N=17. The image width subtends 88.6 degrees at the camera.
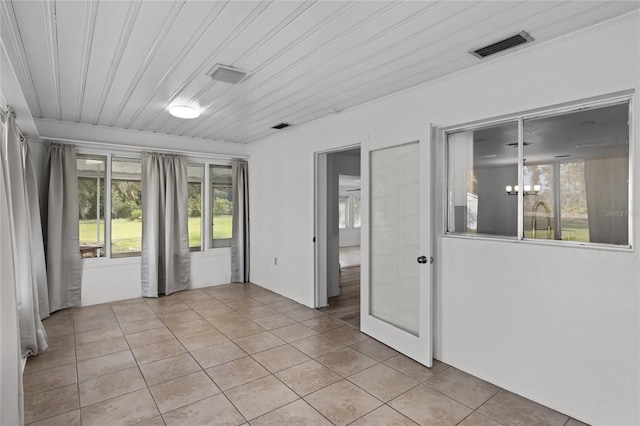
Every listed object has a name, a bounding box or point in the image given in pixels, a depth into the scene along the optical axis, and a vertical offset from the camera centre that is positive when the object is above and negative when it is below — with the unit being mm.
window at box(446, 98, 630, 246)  2180 +247
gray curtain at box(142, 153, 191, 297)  5215 -244
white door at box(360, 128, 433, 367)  3002 -354
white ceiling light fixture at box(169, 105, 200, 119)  3754 +1152
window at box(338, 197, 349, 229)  12641 -97
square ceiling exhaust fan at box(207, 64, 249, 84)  2781 +1197
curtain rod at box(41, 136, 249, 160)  4708 +990
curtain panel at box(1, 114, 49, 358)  2807 -409
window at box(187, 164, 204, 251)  5852 +132
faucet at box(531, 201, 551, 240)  2477 -44
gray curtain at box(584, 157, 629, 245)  2119 +59
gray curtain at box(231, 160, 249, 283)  6102 -241
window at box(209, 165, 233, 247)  6095 +99
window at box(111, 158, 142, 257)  5188 +46
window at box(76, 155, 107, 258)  4941 +123
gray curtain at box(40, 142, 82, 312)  4477 -200
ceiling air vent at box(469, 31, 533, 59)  2264 +1189
